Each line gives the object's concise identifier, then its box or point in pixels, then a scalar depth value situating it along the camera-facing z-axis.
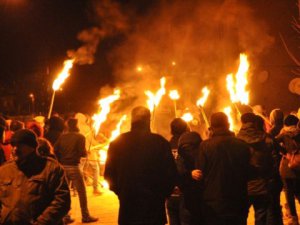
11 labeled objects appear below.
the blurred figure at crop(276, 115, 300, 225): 6.52
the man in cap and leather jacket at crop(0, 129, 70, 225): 3.76
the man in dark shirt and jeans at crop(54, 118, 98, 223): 7.91
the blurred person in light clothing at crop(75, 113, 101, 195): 10.97
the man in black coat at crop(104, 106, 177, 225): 4.18
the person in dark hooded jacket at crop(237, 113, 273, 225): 5.49
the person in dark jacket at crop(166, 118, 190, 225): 5.44
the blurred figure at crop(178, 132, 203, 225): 5.04
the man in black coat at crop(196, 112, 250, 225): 4.55
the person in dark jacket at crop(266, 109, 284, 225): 5.73
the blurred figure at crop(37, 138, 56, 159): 5.51
